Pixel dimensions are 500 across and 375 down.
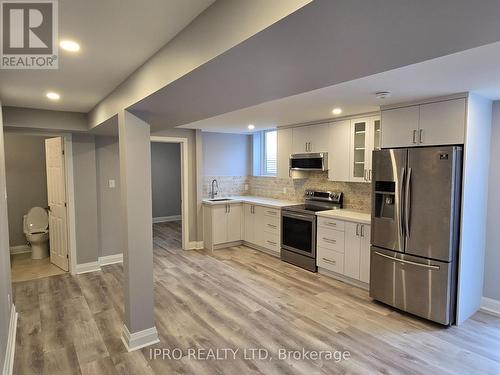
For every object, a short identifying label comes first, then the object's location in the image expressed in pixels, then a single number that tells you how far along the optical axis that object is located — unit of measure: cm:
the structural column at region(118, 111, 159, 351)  261
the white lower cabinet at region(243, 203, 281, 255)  518
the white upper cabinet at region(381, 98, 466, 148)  295
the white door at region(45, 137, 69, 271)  456
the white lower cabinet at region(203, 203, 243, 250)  561
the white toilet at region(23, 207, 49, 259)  521
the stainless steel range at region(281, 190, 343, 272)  451
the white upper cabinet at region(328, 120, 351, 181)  433
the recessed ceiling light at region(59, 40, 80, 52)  180
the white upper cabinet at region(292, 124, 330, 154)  464
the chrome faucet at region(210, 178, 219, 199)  623
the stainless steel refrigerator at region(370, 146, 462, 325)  295
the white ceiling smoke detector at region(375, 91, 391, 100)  291
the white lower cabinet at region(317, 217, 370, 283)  383
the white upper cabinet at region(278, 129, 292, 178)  526
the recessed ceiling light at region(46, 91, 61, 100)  301
